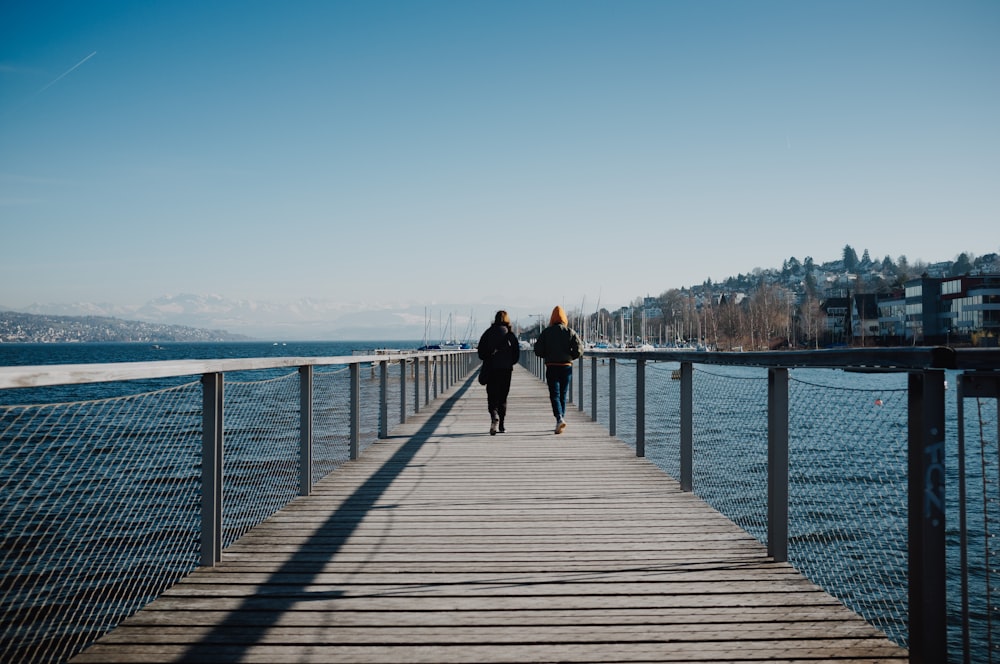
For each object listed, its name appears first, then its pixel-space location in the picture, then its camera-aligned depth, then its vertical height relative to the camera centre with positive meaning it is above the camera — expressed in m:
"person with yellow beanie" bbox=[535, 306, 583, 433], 9.73 -0.18
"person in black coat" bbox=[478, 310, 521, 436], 9.97 -0.34
